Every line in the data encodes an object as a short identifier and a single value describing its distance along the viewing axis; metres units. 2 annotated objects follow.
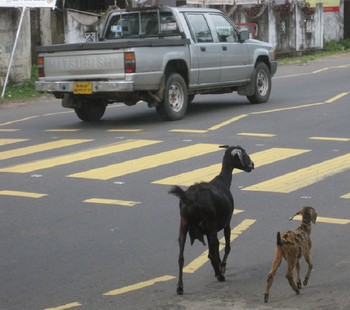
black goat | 13.91
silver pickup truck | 31.84
